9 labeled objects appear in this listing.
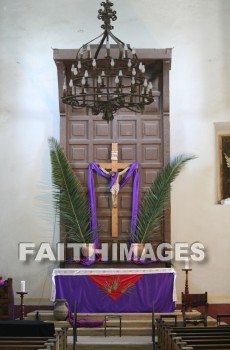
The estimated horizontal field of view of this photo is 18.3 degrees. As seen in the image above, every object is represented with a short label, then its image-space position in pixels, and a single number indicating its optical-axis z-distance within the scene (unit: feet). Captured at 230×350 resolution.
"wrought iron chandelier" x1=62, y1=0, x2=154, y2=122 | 31.12
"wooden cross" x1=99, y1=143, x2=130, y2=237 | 44.21
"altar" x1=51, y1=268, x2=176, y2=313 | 40.27
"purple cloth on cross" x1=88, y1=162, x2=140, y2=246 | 43.98
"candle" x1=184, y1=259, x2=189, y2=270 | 44.99
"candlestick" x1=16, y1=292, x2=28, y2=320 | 39.52
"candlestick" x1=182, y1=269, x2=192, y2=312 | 40.90
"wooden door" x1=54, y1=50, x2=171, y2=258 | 44.62
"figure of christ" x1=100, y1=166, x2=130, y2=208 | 43.98
